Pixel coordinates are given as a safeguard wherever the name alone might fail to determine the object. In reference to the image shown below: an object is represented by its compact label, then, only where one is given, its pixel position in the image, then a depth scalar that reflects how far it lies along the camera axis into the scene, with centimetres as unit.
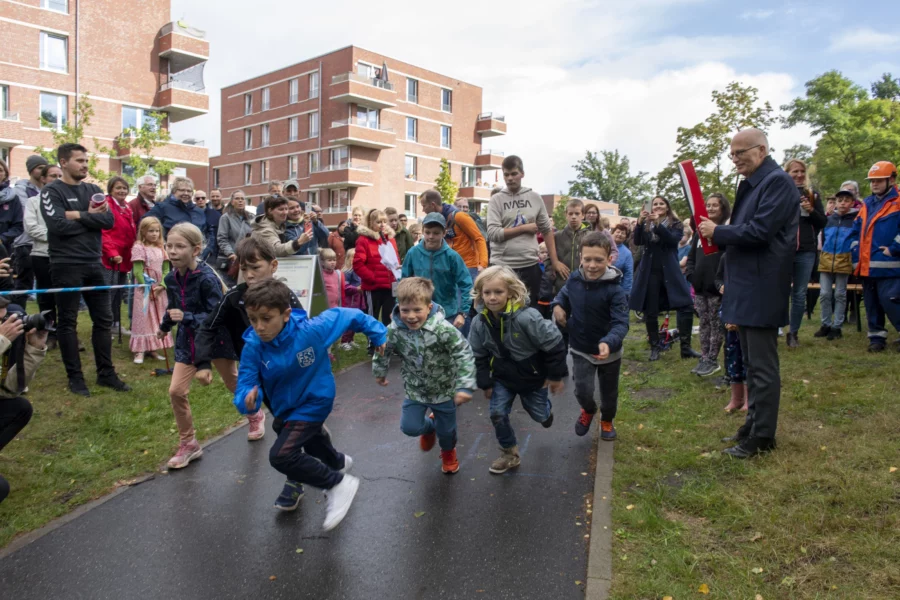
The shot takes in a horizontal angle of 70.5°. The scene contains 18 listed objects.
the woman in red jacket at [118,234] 863
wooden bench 995
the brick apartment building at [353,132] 4894
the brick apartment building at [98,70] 3244
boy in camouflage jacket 474
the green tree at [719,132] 2703
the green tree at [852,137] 3669
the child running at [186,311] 523
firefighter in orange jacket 784
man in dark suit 466
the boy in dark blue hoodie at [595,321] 545
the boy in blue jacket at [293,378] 399
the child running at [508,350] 501
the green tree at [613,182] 8362
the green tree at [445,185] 4512
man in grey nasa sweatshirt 788
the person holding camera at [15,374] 423
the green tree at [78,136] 2580
